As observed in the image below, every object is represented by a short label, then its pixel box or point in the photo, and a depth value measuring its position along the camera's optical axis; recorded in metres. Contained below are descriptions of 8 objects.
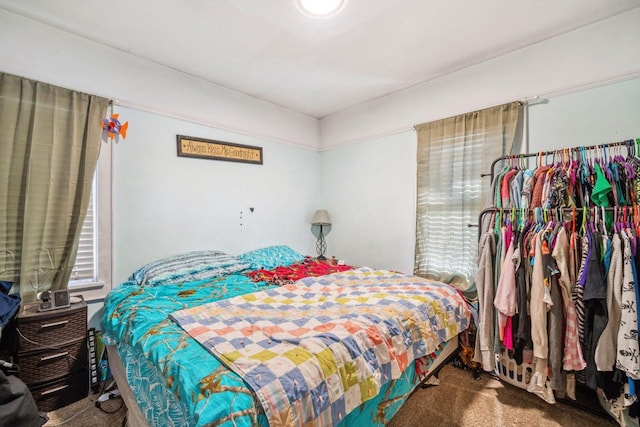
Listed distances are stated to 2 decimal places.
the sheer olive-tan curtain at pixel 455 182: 2.49
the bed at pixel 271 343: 1.02
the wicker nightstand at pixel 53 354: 1.73
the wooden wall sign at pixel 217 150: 2.83
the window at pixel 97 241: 2.27
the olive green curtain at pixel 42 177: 1.93
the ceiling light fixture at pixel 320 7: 1.82
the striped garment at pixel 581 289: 1.64
